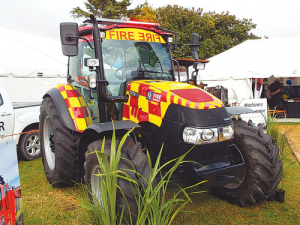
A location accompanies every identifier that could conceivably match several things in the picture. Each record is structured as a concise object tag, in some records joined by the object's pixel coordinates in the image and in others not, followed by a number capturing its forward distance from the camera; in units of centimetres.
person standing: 1278
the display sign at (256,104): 842
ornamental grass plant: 229
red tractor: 302
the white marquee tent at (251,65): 1268
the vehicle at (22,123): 585
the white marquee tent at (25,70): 1087
